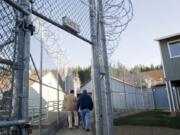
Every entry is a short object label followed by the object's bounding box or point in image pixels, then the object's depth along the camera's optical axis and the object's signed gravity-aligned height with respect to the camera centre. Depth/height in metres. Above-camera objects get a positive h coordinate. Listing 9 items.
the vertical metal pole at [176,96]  9.87 -0.33
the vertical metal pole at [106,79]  2.01 +0.22
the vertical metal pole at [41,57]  4.04 +1.08
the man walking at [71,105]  5.62 -0.34
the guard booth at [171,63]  9.62 +1.88
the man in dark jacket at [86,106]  4.97 -0.36
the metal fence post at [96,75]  1.93 +0.26
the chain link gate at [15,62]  1.08 +0.27
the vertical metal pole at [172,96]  9.32 -0.27
